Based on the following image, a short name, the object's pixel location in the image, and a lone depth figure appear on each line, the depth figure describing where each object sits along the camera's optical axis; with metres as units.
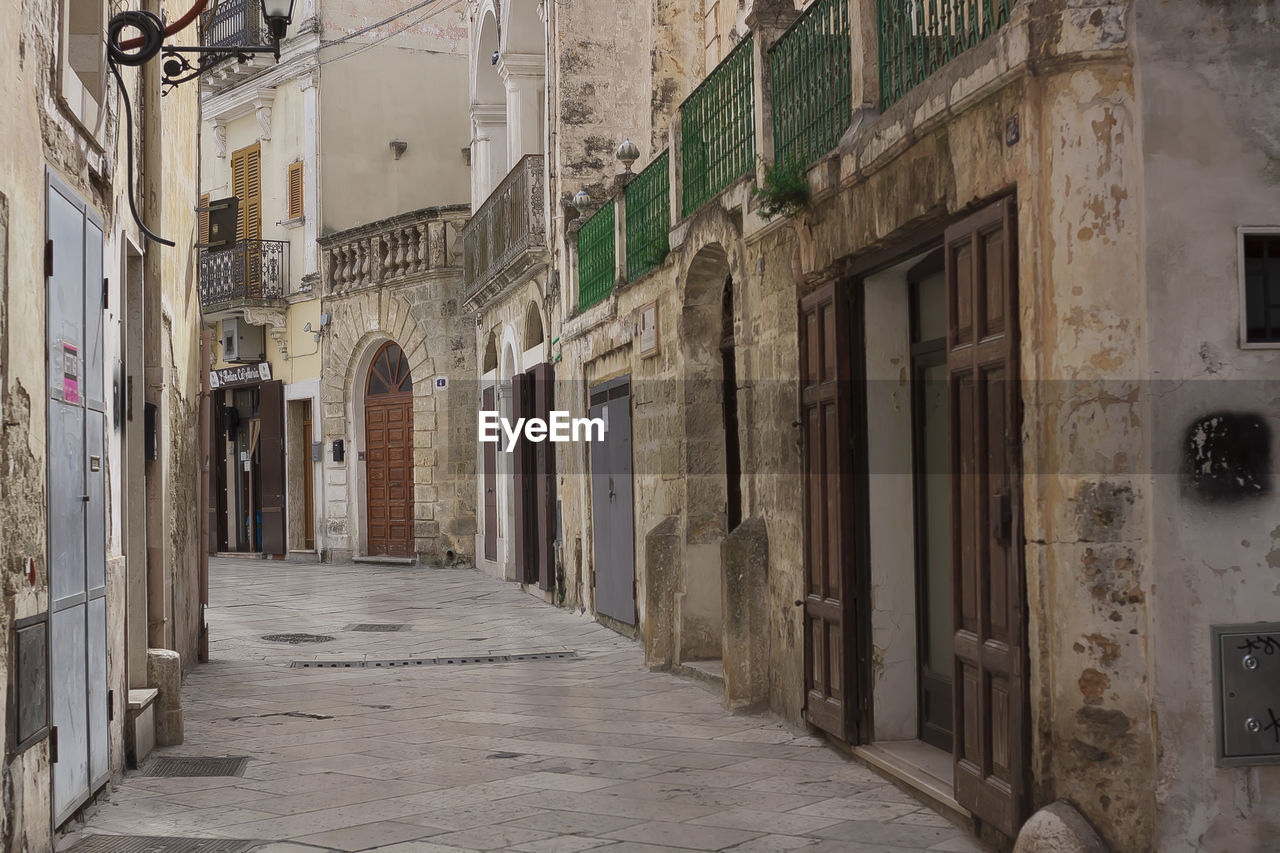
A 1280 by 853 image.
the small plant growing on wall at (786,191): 7.79
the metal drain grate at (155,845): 5.69
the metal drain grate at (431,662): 11.71
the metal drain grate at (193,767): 7.27
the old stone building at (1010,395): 4.79
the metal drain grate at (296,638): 13.47
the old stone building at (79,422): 5.03
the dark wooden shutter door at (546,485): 16.64
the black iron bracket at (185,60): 9.02
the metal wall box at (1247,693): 4.74
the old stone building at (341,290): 23.50
